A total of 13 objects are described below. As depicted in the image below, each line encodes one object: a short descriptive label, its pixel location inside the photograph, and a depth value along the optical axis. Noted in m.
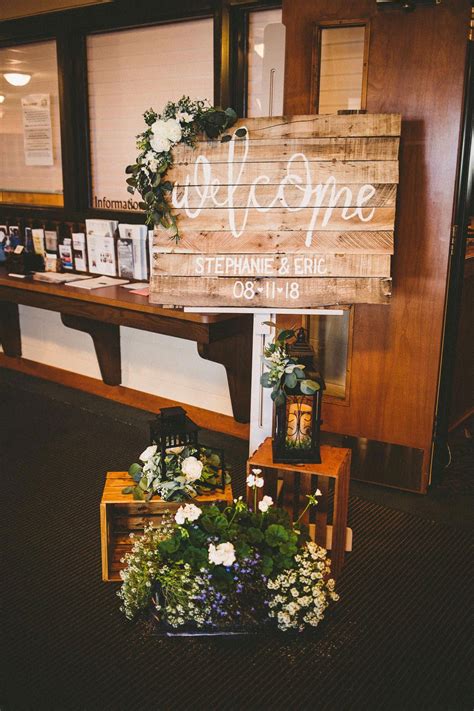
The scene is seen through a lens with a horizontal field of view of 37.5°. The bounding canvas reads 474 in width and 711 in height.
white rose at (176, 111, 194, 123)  2.26
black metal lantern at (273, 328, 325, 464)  2.48
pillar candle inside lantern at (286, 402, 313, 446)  2.47
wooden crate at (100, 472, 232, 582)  2.45
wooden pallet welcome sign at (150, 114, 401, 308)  2.30
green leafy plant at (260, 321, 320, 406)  2.38
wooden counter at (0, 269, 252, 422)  3.36
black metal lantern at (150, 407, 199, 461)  2.46
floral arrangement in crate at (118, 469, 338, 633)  2.11
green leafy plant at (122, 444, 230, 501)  2.42
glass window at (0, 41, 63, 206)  4.41
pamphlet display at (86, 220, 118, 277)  4.03
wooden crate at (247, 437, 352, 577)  2.46
